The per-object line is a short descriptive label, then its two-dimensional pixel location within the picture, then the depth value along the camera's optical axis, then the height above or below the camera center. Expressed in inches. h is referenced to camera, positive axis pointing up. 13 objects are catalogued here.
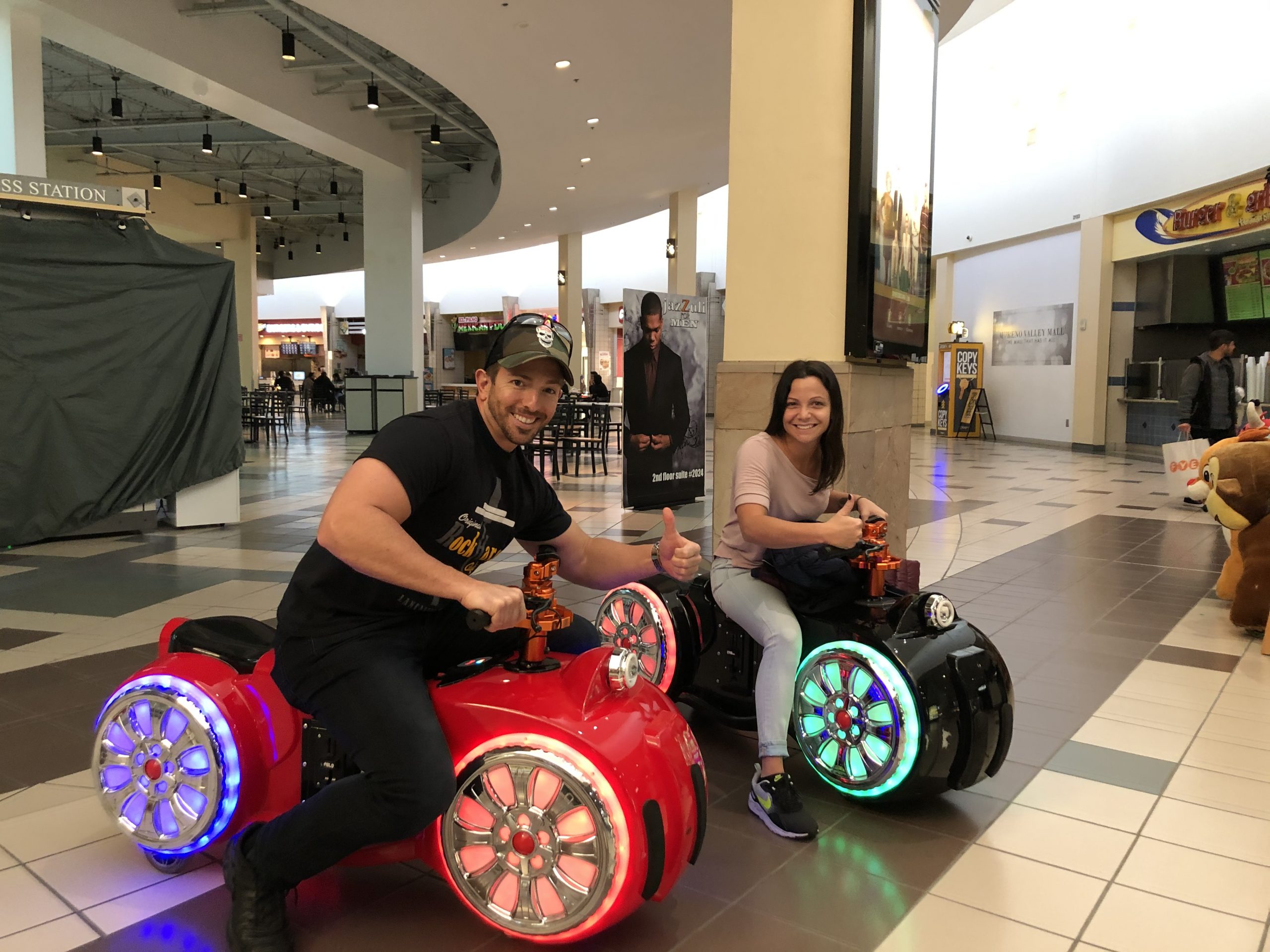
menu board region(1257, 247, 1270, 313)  583.2 +76.5
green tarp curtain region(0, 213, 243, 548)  251.8 +4.8
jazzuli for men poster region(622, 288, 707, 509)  330.0 -2.0
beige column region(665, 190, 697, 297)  715.4 +117.4
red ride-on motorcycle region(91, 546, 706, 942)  70.7 -32.0
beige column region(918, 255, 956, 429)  925.2 +93.4
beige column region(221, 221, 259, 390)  1001.5 +103.4
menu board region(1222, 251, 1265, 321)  597.0 +73.2
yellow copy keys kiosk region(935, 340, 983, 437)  847.1 +13.9
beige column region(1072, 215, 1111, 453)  677.3 +45.1
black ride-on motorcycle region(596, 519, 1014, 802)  97.3 -32.6
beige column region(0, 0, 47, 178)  351.9 +114.6
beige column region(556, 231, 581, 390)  924.0 +112.5
